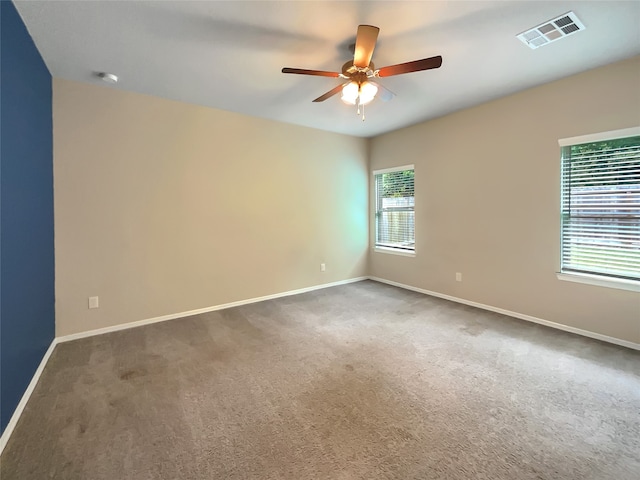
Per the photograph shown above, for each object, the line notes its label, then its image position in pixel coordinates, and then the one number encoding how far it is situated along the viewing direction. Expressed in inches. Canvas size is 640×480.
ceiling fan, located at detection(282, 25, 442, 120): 76.9
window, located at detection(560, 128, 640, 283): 107.1
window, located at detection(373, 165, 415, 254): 192.5
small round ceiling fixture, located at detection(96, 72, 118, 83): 112.0
